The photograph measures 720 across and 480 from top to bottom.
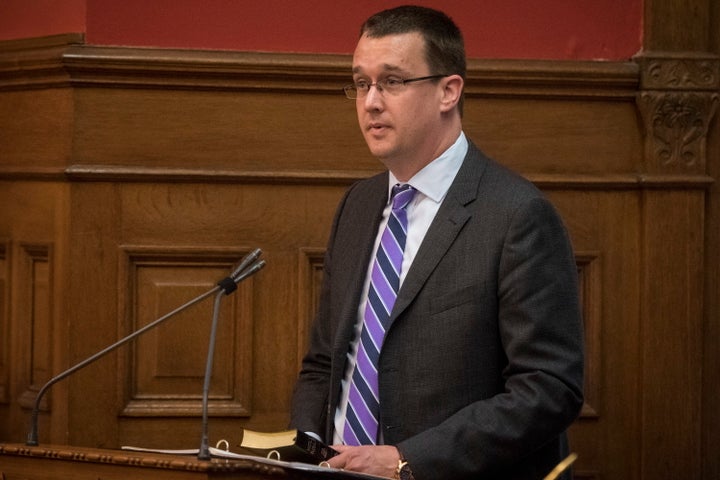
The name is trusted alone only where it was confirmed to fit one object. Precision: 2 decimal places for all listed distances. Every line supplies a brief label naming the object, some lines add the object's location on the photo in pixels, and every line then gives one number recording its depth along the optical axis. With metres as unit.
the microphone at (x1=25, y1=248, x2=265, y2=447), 4.93
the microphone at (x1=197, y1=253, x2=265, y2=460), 4.70
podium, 4.33
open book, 4.67
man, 5.07
